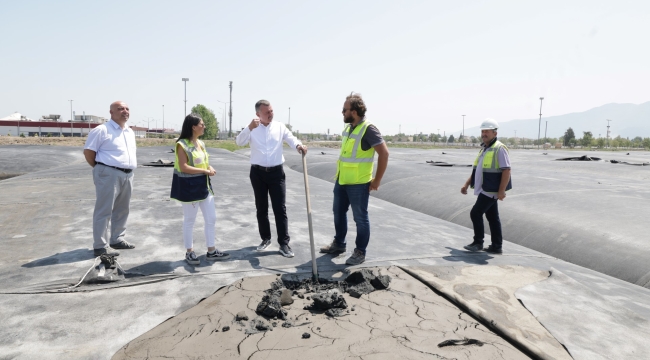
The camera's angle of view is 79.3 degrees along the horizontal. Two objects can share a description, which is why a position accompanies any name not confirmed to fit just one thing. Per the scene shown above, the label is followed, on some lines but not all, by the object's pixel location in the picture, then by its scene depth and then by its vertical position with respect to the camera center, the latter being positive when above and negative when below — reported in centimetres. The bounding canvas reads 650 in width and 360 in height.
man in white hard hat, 473 -38
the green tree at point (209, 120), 7688 +452
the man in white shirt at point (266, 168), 446 -28
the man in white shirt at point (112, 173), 417 -37
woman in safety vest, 399 -43
